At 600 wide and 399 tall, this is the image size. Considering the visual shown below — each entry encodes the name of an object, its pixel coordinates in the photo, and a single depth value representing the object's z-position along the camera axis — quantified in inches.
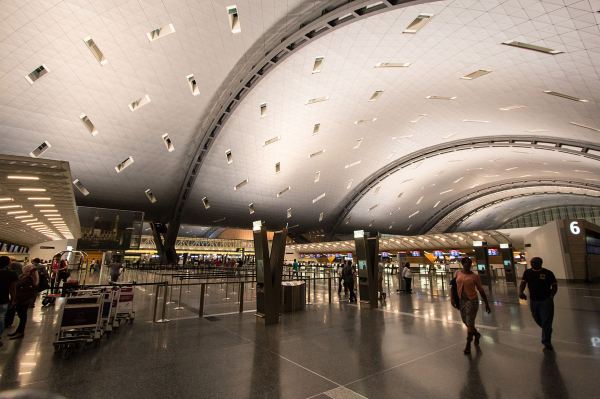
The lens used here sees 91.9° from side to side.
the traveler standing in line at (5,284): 197.3
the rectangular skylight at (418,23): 505.0
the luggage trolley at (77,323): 186.2
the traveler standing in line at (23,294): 217.5
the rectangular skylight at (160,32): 549.4
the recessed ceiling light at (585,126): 670.6
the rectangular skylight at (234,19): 532.4
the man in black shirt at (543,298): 196.1
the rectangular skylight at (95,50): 545.6
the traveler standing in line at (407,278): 518.9
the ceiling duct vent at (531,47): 463.0
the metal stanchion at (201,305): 305.0
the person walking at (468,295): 196.3
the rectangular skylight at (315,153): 1071.0
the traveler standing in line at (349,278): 418.6
